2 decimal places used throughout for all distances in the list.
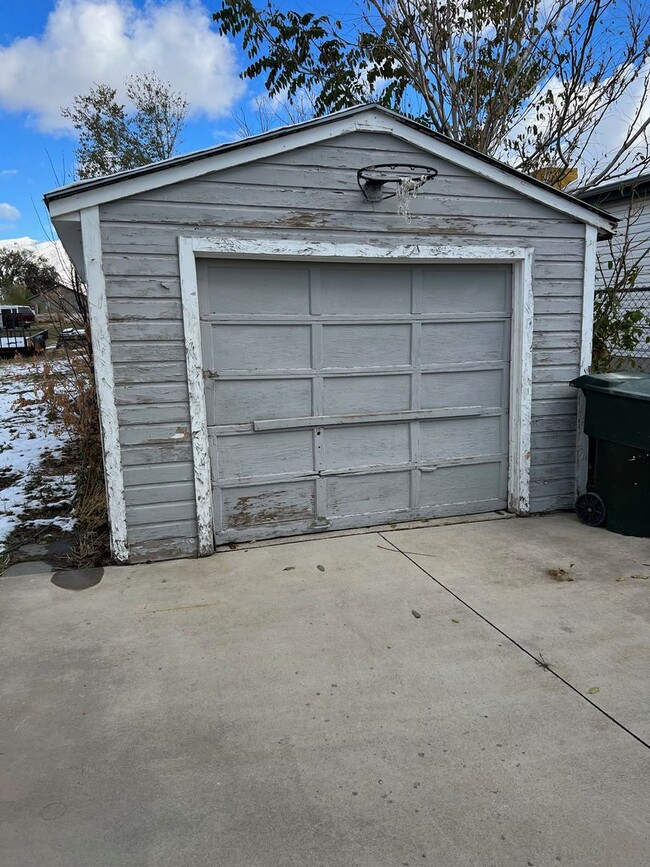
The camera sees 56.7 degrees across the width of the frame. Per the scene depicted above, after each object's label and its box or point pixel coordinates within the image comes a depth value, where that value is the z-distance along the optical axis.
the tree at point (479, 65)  7.42
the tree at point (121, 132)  14.04
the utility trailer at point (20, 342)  18.25
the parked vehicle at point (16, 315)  23.62
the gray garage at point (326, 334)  3.98
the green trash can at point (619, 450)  4.40
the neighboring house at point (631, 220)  8.48
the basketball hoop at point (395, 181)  4.28
